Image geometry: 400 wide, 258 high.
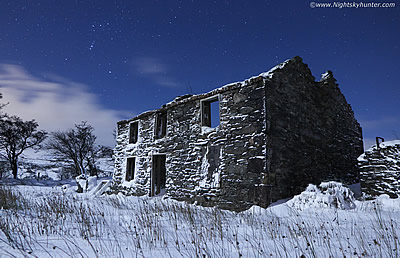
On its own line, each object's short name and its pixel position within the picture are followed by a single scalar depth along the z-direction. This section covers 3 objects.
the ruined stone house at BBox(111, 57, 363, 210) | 8.70
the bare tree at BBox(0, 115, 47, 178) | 25.19
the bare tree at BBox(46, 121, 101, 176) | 26.45
